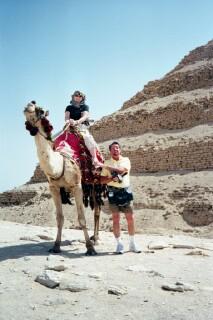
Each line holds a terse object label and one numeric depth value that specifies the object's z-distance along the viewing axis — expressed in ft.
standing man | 20.10
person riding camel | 22.90
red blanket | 21.91
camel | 18.19
